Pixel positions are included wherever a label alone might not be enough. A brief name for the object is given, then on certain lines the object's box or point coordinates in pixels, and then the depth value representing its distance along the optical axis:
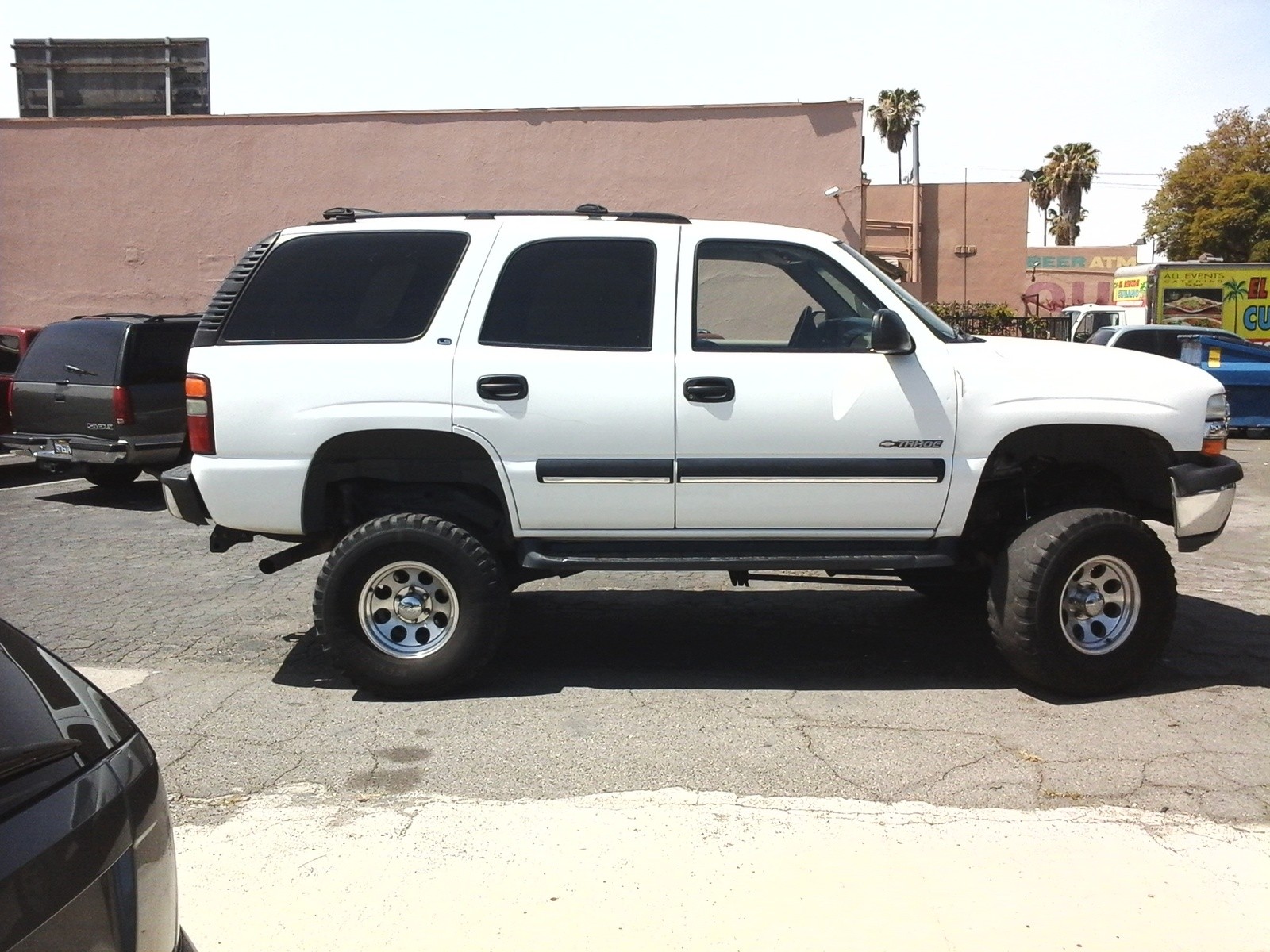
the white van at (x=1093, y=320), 23.80
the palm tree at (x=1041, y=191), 66.31
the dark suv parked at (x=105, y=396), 11.59
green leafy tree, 42.09
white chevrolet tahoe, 5.38
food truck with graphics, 24.98
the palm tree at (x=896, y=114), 60.94
